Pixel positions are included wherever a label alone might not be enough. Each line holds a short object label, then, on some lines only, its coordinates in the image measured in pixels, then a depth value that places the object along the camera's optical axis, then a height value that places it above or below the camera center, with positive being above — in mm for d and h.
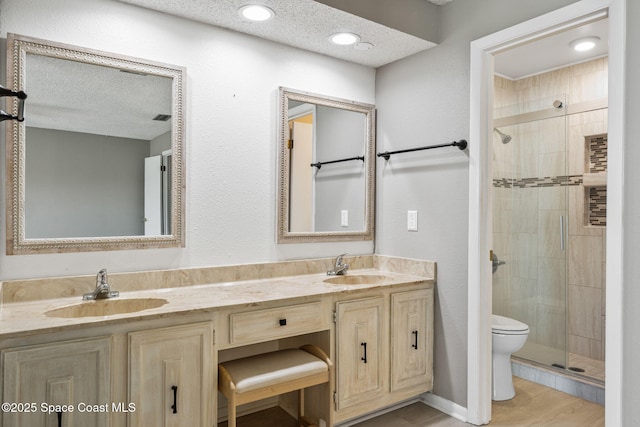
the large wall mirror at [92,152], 1839 +280
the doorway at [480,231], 2322 -103
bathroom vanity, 1478 -540
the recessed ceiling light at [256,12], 2111 +1020
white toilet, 2723 -939
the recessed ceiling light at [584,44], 2834 +1166
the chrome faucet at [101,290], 1883 -356
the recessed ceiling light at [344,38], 2436 +1019
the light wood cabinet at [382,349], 2207 -768
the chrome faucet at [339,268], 2654 -355
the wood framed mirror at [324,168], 2570 +282
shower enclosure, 3213 -107
